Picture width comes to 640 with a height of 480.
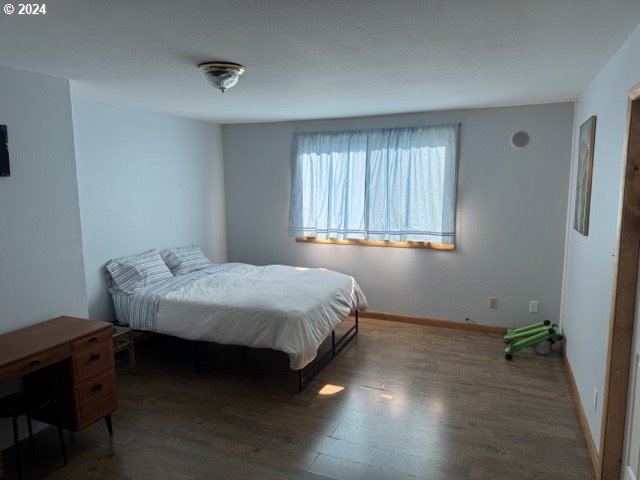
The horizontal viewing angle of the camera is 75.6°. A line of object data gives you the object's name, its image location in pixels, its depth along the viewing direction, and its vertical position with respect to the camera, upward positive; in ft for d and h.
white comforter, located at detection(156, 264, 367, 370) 10.12 -2.94
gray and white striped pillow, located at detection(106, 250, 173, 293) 12.60 -2.24
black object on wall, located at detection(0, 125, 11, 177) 8.02 +0.92
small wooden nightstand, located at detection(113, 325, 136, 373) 11.55 -4.02
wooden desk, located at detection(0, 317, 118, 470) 7.43 -3.19
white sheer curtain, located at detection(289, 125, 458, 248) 14.42 +0.51
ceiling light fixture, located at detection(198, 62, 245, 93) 8.36 +2.62
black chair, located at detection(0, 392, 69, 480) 7.18 -3.65
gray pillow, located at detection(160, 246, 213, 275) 14.57 -2.16
